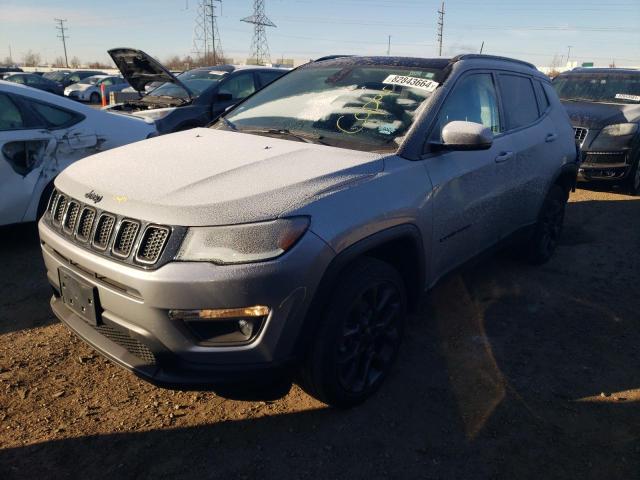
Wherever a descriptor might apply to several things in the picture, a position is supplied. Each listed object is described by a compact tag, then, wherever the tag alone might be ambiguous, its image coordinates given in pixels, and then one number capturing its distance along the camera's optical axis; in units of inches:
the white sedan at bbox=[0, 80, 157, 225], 173.0
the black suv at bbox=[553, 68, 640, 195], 294.8
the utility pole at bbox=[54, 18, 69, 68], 3353.8
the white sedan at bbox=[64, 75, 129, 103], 985.3
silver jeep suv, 83.3
